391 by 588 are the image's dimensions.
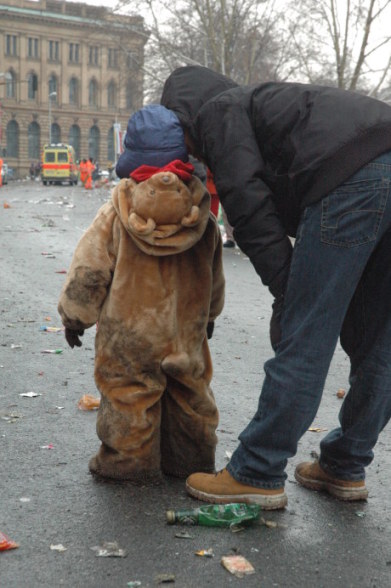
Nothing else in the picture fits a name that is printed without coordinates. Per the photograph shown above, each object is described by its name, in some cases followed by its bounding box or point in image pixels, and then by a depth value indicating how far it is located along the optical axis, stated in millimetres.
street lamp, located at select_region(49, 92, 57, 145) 93688
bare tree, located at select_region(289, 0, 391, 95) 23906
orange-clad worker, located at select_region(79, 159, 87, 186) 55812
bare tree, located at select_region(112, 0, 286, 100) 29078
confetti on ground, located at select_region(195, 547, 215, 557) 2899
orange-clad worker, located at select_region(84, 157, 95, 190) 51875
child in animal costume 3434
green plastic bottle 3151
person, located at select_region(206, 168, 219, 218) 5026
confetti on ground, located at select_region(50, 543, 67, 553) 2905
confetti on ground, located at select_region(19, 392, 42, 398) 5059
